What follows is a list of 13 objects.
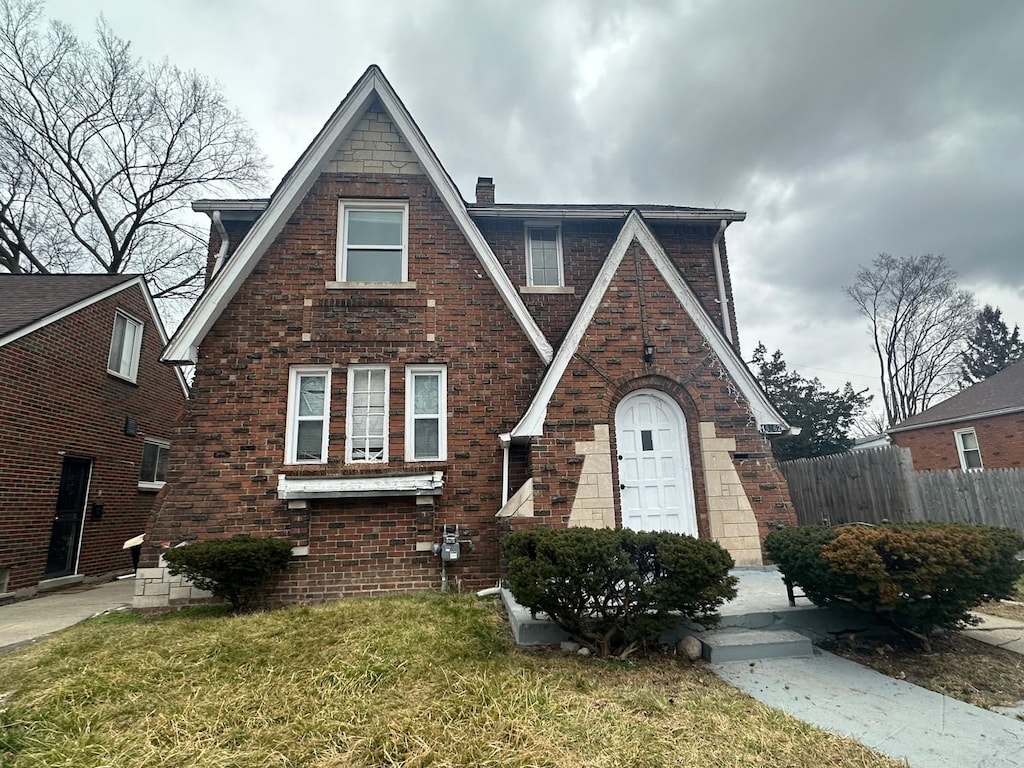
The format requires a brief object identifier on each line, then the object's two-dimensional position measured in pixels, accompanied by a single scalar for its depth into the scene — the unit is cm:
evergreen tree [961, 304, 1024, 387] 3183
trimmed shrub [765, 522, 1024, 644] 387
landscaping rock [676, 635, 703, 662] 427
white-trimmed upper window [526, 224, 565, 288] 931
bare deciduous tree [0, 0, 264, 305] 1664
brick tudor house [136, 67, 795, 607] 682
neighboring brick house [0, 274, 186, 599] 874
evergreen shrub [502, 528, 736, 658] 406
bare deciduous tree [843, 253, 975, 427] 2858
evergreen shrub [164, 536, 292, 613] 584
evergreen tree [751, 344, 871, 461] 1725
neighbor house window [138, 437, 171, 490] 1203
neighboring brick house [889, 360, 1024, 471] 1600
